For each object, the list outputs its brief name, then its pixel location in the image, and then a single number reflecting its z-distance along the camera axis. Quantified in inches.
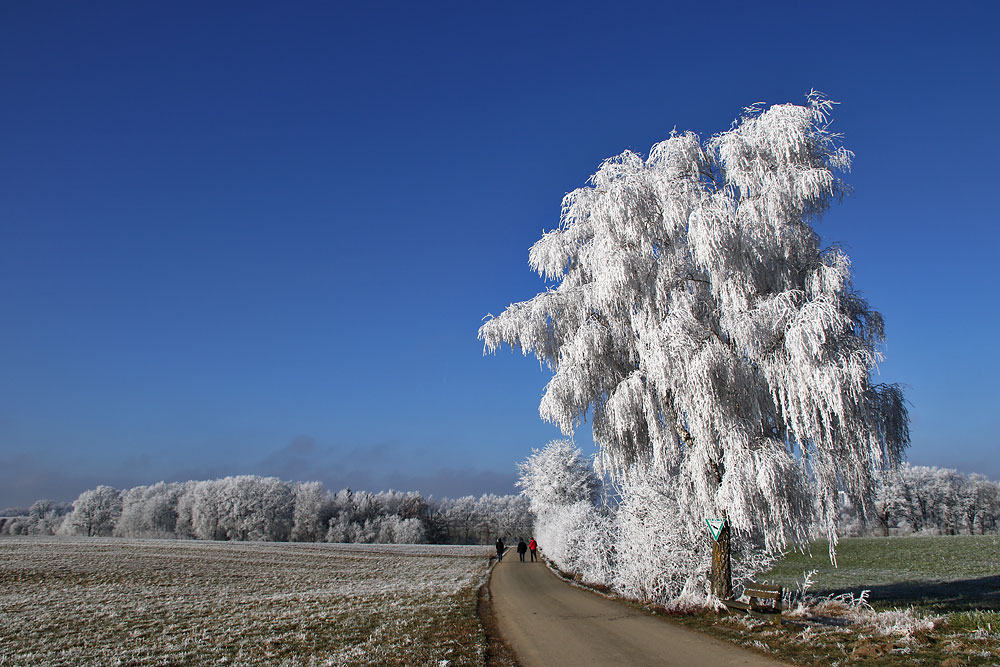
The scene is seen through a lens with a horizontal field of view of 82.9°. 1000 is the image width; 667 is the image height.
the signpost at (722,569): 543.2
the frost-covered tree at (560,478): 1888.5
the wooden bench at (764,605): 484.4
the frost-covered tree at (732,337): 473.1
